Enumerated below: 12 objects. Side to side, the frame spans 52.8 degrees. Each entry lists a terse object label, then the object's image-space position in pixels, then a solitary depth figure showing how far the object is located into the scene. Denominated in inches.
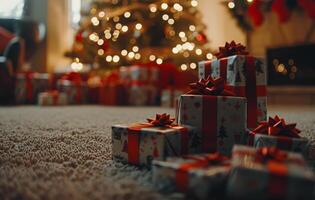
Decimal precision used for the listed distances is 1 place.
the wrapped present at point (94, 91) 106.6
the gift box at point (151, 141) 25.7
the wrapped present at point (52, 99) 93.7
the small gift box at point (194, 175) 19.7
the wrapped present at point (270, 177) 17.9
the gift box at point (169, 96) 87.7
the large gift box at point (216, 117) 28.2
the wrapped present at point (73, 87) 101.4
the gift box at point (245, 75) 32.5
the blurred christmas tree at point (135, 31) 109.2
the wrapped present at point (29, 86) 100.1
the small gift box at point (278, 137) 25.4
